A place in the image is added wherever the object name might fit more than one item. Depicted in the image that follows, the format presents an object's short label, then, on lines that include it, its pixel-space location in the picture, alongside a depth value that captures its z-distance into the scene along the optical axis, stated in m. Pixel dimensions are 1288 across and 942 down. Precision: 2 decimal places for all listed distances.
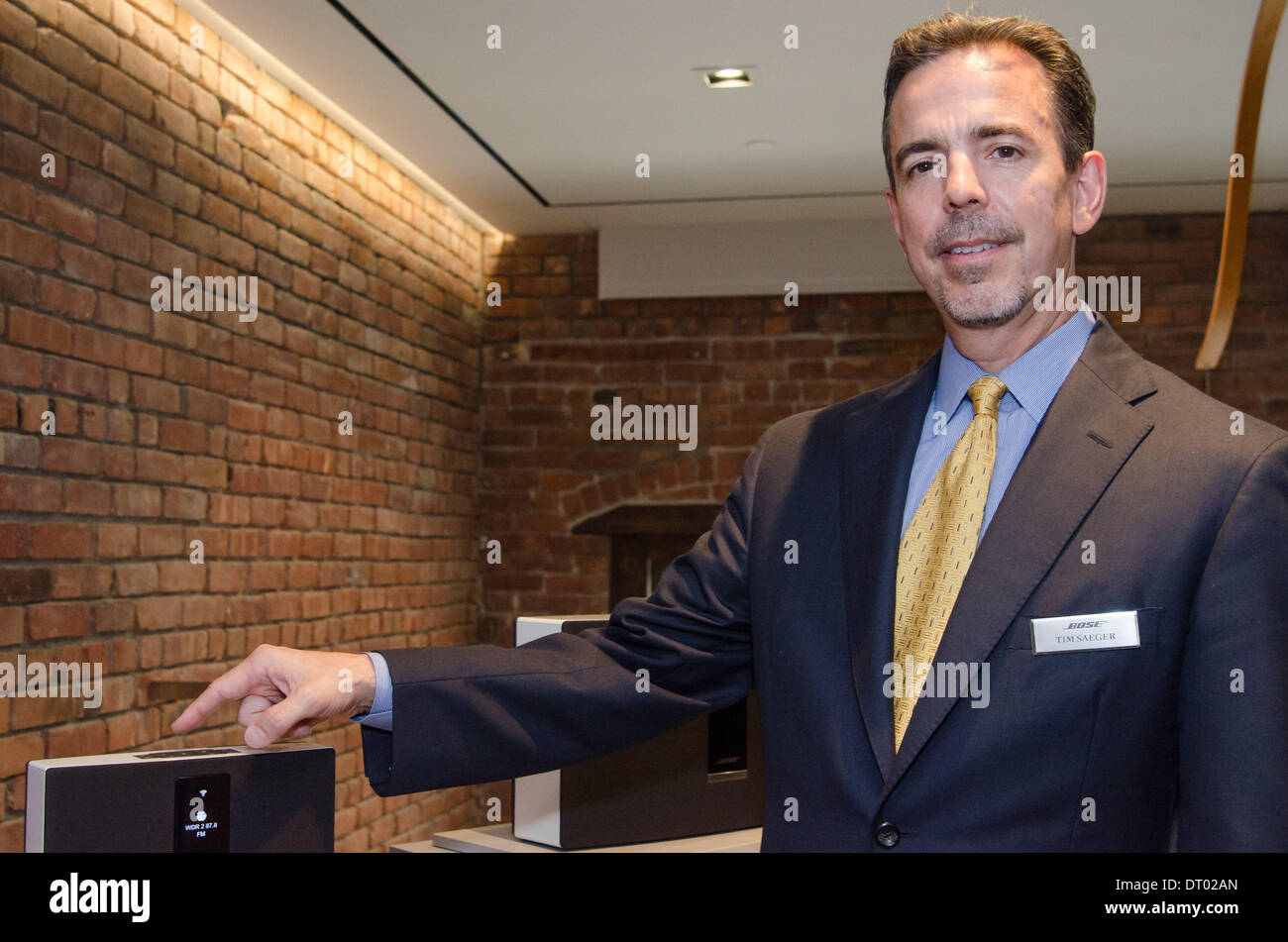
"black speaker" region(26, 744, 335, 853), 1.03
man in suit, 1.08
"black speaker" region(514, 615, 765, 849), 1.96
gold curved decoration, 2.66
